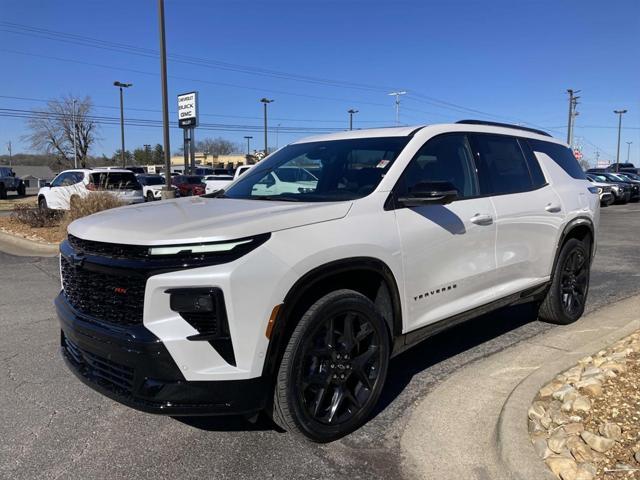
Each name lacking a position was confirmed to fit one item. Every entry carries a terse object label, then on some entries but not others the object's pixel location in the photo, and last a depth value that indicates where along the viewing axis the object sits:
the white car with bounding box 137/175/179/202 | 29.11
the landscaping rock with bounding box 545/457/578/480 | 2.74
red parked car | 26.84
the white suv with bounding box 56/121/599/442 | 2.62
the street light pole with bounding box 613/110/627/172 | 77.19
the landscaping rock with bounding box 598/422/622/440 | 3.00
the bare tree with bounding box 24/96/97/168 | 71.44
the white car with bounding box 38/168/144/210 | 15.86
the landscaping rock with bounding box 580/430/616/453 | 2.90
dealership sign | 25.61
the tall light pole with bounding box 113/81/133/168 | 45.22
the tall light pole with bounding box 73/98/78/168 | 68.62
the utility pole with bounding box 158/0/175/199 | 16.69
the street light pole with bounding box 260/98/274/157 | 54.27
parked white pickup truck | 21.85
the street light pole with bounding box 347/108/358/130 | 64.40
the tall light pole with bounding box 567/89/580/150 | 52.22
